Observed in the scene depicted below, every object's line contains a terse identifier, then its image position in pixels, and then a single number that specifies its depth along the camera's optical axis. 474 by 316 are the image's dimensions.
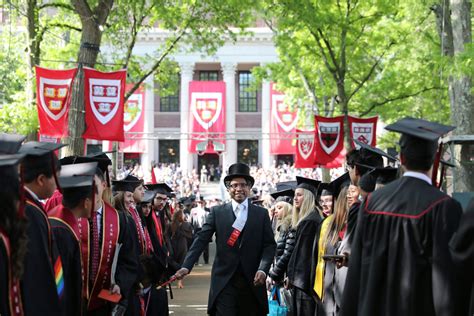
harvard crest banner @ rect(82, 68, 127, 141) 16.70
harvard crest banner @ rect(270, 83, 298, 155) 49.68
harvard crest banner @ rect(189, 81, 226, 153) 53.69
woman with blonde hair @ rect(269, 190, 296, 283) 10.16
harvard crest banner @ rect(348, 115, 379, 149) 26.00
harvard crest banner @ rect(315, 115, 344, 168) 25.89
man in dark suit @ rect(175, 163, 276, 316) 9.31
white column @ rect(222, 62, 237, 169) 70.25
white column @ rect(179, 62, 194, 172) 70.06
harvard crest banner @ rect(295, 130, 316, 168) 33.94
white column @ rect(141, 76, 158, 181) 70.62
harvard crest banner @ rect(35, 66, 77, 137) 17.08
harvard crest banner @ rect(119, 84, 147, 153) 45.94
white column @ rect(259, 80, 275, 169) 69.19
